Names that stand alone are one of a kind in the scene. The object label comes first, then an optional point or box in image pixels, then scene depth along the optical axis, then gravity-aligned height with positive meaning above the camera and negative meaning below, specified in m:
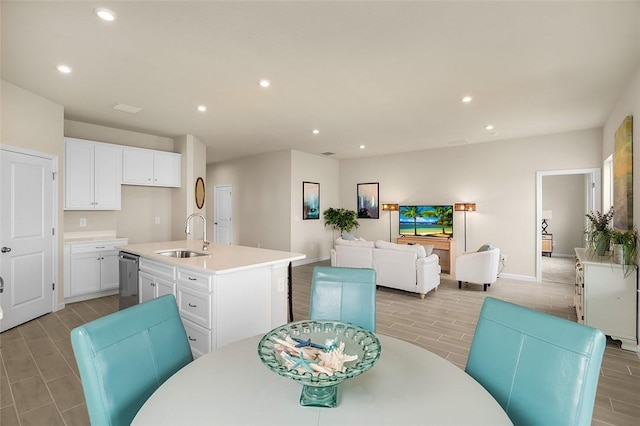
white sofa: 4.82 -0.81
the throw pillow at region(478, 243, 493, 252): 5.23 -0.57
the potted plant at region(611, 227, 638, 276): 3.09 -0.33
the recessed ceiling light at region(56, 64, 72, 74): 3.07 +1.40
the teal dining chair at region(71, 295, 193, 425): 1.09 -0.56
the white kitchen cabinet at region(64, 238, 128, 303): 4.48 -0.85
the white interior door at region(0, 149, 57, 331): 3.48 -0.29
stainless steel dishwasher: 3.46 -0.76
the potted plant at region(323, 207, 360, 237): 8.24 -0.17
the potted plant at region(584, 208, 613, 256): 3.50 -0.26
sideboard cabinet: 3.14 -0.87
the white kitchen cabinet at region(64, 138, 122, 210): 4.57 +0.55
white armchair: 5.12 -0.88
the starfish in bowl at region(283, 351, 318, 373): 0.99 -0.48
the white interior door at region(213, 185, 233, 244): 8.88 -0.09
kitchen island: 2.52 -0.68
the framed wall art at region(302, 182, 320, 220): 7.73 +0.30
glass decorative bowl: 0.93 -0.50
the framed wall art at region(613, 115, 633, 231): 3.35 +0.41
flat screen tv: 7.05 -0.18
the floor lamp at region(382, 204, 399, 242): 7.80 +0.14
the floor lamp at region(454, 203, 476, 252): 6.54 +0.10
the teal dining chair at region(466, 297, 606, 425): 1.00 -0.53
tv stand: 6.65 -0.72
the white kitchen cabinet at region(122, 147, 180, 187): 5.21 +0.76
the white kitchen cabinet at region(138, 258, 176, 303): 2.94 -0.66
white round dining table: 0.93 -0.60
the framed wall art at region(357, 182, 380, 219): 8.24 +0.30
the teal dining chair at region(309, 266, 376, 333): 1.91 -0.51
